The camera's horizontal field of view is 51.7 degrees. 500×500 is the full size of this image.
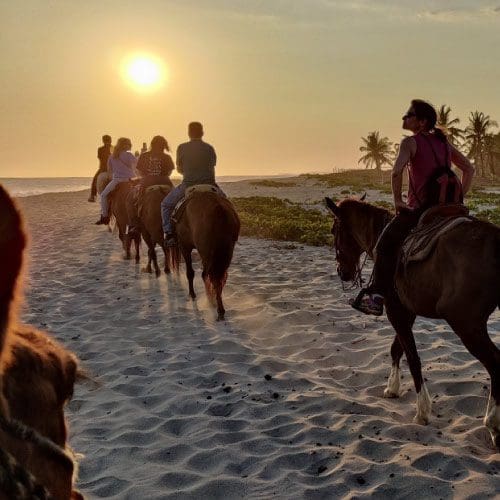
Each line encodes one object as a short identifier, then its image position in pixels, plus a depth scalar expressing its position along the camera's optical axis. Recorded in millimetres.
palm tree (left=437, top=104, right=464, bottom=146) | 73000
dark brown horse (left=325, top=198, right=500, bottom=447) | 4078
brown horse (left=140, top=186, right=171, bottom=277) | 11016
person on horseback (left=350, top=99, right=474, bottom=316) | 4961
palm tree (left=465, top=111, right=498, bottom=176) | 77688
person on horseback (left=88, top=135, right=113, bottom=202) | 17125
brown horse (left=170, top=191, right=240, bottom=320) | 8461
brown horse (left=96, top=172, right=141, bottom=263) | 13398
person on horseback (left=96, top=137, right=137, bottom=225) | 13609
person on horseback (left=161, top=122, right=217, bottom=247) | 9344
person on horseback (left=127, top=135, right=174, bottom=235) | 11432
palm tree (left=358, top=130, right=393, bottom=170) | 96688
